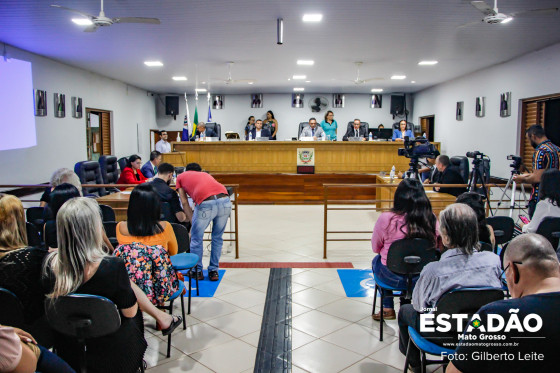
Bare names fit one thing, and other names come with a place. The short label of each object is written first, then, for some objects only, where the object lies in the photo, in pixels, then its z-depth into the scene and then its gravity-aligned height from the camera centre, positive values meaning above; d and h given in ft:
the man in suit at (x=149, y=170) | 21.98 -0.93
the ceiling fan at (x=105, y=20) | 14.47 +4.72
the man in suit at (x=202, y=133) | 32.76 +1.73
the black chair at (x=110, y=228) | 11.42 -2.10
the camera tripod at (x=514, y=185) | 16.47 -1.37
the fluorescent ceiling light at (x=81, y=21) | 17.63 +5.68
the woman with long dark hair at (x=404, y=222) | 9.32 -1.62
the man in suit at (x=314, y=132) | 31.62 +1.53
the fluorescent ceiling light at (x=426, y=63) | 29.22 +6.32
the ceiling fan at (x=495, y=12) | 13.73 +4.80
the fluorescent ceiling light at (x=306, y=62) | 28.96 +6.38
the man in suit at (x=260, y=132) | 32.31 +1.59
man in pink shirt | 13.03 -1.66
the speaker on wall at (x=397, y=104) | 50.39 +5.80
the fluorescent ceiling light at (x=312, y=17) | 17.51 +5.80
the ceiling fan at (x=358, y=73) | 29.48 +6.37
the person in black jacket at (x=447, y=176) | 18.37 -1.11
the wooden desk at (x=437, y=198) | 19.52 -2.26
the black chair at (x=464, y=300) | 6.08 -2.22
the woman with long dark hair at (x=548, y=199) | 11.09 -1.32
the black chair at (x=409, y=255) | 8.79 -2.22
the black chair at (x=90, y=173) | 19.17 -0.97
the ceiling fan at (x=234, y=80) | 35.35 +6.60
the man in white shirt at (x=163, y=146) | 33.76 +0.53
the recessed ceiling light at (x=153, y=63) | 29.07 +6.38
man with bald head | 3.96 -1.67
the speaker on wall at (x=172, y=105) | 51.39 +5.90
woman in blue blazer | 32.86 +1.56
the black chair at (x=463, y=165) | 20.62 -0.72
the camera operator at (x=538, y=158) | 14.74 -0.27
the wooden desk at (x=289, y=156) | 30.58 -0.28
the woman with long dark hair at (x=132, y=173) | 20.07 -0.99
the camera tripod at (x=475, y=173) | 16.10 -0.88
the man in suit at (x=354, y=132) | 32.89 +1.68
